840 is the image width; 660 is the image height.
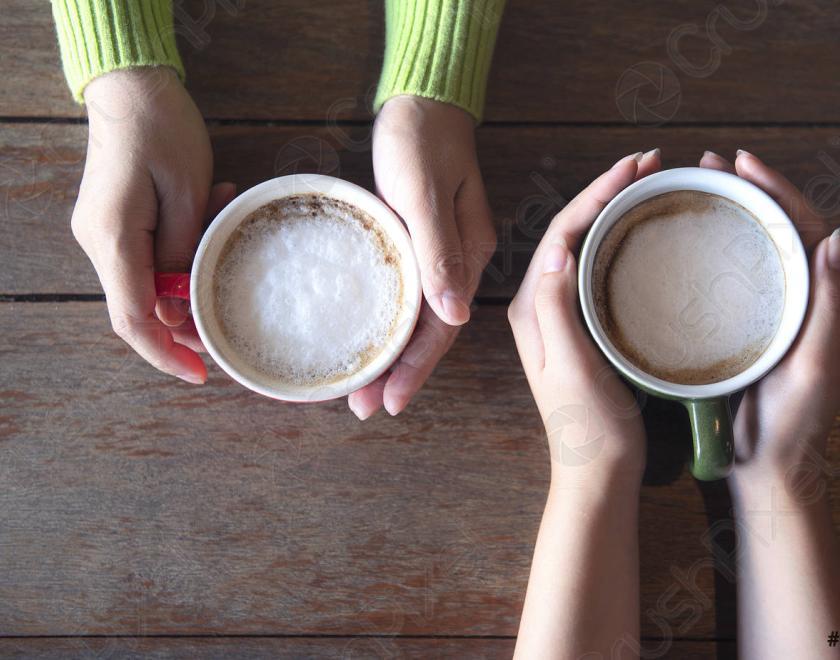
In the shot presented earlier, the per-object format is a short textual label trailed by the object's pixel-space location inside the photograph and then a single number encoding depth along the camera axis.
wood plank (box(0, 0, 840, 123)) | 0.70
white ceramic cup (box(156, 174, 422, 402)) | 0.55
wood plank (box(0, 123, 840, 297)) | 0.69
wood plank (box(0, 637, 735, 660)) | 0.66
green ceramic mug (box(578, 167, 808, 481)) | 0.54
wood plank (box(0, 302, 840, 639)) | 0.67
